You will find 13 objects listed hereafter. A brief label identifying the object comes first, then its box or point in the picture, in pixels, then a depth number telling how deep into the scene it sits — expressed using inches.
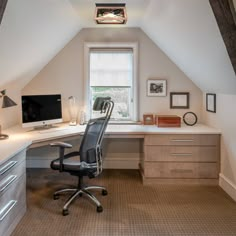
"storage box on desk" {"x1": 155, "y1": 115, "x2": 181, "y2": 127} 165.8
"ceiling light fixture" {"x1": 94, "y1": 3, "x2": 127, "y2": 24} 126.5
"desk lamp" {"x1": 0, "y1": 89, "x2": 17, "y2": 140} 137.5
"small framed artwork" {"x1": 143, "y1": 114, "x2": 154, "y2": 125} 175.3
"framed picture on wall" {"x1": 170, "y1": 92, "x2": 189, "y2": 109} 181.0
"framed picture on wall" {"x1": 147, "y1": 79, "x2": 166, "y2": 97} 180.4
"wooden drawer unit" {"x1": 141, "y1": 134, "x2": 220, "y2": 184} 151.6
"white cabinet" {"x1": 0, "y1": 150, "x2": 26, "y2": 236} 94.2
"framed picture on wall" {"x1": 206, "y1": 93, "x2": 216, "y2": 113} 159.2
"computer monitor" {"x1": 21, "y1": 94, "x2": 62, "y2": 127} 147.0
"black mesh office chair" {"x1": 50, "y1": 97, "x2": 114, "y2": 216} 121.2
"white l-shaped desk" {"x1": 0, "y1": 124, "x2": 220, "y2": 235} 151.4
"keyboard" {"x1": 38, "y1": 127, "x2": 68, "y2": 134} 148.2
